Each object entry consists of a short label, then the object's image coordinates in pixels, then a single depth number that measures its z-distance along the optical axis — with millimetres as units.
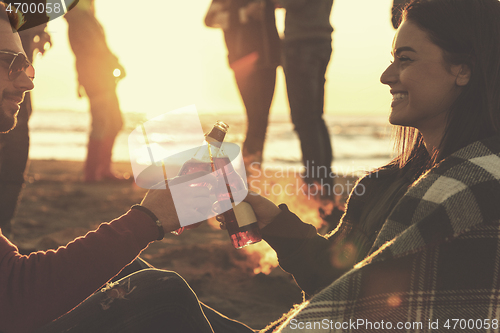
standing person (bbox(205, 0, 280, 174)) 4430
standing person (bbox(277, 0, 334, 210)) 3895
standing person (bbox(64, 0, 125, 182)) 5559
